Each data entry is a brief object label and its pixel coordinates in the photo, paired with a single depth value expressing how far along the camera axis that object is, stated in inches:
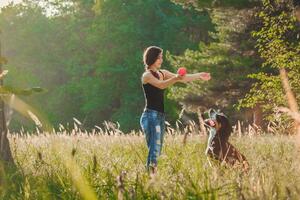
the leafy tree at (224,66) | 920.3
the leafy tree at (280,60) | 558.0
